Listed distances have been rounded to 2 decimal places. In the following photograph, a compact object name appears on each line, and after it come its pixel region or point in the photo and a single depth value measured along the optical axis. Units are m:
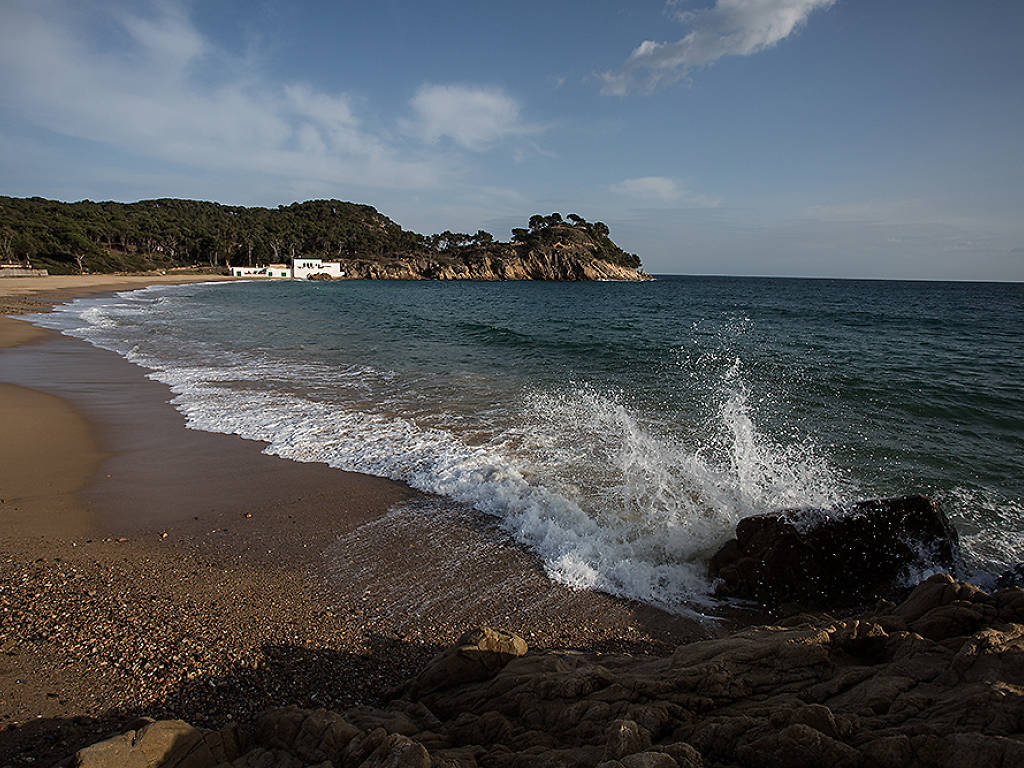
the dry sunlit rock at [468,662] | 3.64
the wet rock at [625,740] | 2.51
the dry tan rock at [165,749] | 2.69
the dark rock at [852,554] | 5.39
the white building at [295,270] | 98.00
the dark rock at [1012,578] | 5.22
